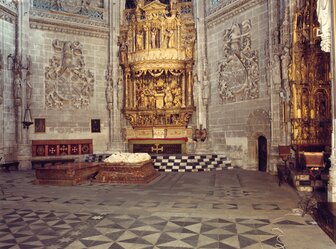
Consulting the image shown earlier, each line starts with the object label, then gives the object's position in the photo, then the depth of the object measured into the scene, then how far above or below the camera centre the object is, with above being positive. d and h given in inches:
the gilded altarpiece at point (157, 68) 640.4 +118.4
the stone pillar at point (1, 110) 553.3 +38.0
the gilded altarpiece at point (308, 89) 399.5 +47.8
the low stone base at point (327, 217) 193.2 -52.6
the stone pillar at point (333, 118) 246.5 +8.6
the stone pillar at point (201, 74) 630.5 +105.0
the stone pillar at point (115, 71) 664.4 +120.0
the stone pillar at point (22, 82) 578.6 +87.5
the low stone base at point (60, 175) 398.6 -49.3
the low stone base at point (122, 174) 413.4 -50.6
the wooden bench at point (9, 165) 529.5 -49.8
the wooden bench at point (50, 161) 594.2 -49.8
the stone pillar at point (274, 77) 479.8 +74.8
